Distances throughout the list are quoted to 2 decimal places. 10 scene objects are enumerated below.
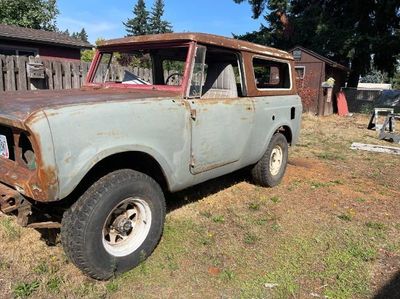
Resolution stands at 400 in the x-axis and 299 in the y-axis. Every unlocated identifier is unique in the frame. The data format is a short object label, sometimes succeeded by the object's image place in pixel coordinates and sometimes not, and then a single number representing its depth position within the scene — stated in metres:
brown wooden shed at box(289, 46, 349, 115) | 17.92
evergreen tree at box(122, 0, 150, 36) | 82.52
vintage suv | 2.72
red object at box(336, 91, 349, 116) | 19.75
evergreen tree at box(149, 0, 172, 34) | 84.94
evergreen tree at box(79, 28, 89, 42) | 122.11
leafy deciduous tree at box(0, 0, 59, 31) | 26.83
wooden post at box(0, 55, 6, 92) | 6.46
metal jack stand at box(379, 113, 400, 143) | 10.50
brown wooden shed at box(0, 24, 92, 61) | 16.89
